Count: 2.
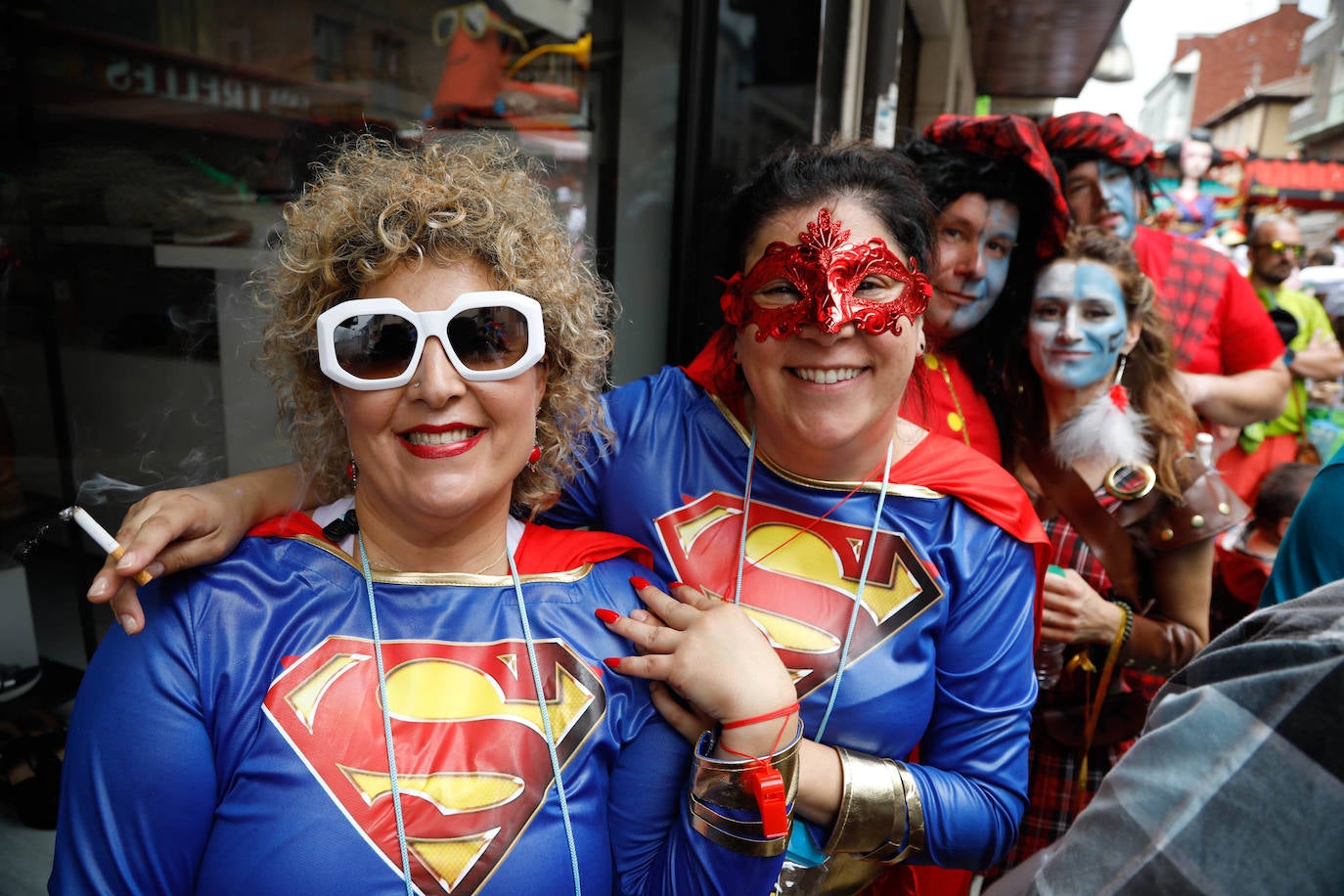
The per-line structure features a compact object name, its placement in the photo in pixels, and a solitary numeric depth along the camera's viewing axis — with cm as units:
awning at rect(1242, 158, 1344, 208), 1485
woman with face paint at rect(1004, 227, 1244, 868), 223
